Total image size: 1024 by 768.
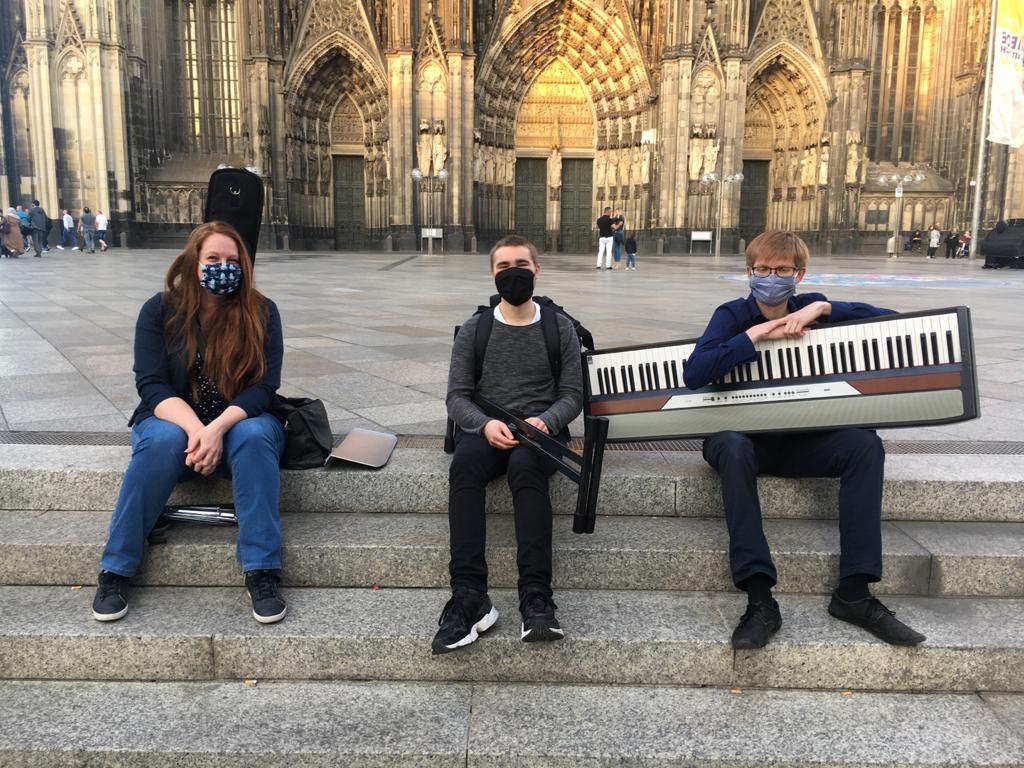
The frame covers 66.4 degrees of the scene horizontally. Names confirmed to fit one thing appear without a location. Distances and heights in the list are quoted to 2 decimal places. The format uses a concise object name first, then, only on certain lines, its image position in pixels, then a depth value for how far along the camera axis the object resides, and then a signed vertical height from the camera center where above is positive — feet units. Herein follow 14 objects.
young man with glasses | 9.24 -2.78
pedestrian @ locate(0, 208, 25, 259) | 74.90 +0.43
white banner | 66.80 +14.34
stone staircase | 7.95 -4.51
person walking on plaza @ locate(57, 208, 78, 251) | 91.97 +0.84
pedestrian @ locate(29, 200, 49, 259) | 76.26 +1.52
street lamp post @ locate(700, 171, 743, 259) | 94.26 +7.79
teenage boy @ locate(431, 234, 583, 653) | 9.02 -2.54
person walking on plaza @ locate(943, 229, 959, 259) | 102.44 +0.57
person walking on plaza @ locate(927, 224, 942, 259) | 99.40 +0.91
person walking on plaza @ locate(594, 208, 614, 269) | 65.46 +0.62
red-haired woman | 9.53 -2.20
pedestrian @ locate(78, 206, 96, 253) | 89.15 +1.40
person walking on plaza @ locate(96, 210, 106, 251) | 90.99 +1.30
